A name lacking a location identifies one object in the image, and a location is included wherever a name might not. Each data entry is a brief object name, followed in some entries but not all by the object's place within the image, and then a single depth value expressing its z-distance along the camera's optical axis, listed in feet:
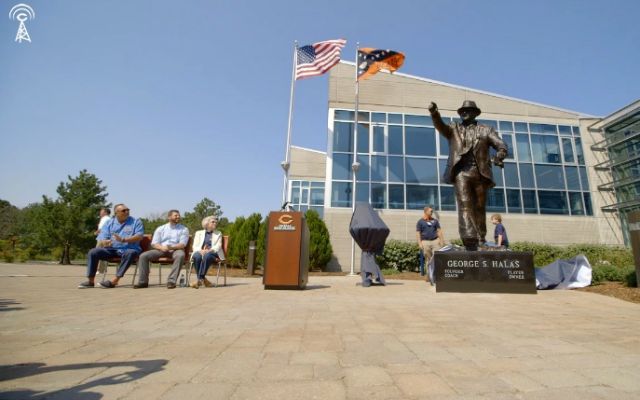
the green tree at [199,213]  124.26
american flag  47.93
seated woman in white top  20.33
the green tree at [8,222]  97.23
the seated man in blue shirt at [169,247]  19.39
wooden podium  19.15
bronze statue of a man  19.95
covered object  21.71
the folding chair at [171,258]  20.68
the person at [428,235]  27.63
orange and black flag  50.67
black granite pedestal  17.98
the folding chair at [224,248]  21.57
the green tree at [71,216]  71.72
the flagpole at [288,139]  49.23
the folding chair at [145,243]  22.47
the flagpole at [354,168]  45.65
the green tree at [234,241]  46.93
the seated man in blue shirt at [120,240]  19.35
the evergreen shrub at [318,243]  45.29
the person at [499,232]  26.07
